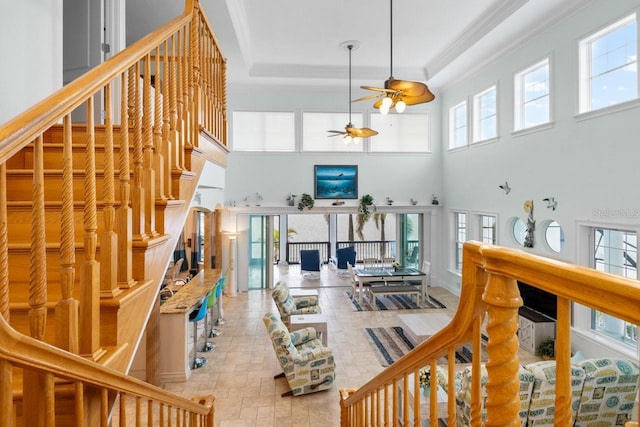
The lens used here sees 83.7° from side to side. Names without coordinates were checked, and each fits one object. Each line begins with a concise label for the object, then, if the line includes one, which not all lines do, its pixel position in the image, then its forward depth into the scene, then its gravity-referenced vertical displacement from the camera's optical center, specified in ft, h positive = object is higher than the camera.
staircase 3.10 -0.36
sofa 8.61 -4.59
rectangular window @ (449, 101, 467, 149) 26.91 +6.51
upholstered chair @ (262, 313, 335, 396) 13.14 -5.72
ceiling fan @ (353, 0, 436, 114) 11.10 +3.75
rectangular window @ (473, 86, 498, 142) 23.16 +6.32
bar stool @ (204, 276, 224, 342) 17.79 -5.87
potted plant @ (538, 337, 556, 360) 15.99 -6.29
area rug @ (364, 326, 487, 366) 16.27 -6.86
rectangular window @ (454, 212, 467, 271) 27.37 -1.77
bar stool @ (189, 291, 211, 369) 15.38 -4.76
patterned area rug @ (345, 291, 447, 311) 24.14 -6.58
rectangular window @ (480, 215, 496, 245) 23.21 -1.23
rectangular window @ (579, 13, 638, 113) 14.06 +6.04
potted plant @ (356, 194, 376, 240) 28.25 +0.34
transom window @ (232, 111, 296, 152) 28.09 +6.18
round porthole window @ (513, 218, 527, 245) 20.48 -1.19
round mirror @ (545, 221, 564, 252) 17.66 -1.30
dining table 25.03 -4.78
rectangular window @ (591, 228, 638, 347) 14.08 -2.09
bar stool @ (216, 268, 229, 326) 20.66 -6.45
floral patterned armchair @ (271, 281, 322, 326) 17.83 -5.11
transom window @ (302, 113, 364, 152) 28.58 +6.19
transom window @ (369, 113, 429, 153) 29.04 +6.24
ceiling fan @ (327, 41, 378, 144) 19.08 +4.13
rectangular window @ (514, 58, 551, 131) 18.62 +6.21
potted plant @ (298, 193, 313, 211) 27.84 +0.55
